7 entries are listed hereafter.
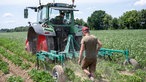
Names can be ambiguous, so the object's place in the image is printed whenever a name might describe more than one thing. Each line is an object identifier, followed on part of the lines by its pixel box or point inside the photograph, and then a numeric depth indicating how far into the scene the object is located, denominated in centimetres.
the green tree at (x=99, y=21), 8831
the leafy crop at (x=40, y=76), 815
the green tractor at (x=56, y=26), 1040
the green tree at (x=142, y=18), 8332
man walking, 743
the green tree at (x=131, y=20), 8700
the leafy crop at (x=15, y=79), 856
